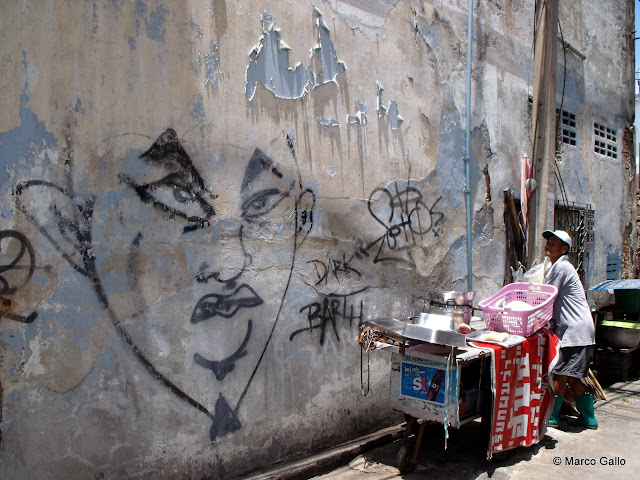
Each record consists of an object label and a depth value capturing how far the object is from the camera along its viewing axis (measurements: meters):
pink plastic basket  4.30
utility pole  5.89
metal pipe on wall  5.71
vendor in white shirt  4.82
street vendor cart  3.77
